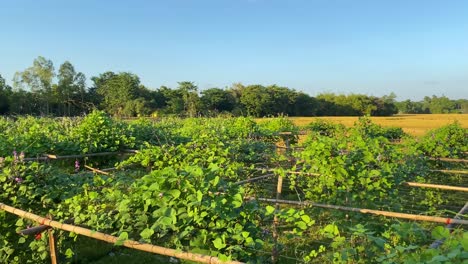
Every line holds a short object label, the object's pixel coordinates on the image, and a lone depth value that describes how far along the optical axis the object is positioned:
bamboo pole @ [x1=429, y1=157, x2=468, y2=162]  7.34
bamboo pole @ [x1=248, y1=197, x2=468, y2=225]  3.17
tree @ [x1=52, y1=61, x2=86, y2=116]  49.22
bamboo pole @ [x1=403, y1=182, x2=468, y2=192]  4.72
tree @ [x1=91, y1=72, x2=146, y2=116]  47.44
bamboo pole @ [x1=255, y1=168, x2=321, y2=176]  4.62
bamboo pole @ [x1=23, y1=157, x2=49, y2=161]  6.02
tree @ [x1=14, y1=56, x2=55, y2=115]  47.00
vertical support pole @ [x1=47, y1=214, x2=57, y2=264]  2.91
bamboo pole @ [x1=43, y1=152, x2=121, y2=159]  6.65
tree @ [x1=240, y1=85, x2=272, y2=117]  66.44
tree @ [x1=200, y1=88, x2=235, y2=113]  59.72
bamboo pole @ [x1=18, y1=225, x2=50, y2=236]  2.64
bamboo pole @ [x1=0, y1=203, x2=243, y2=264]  2.11
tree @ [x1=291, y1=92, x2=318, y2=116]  74.31
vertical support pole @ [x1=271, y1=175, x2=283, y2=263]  3.57
